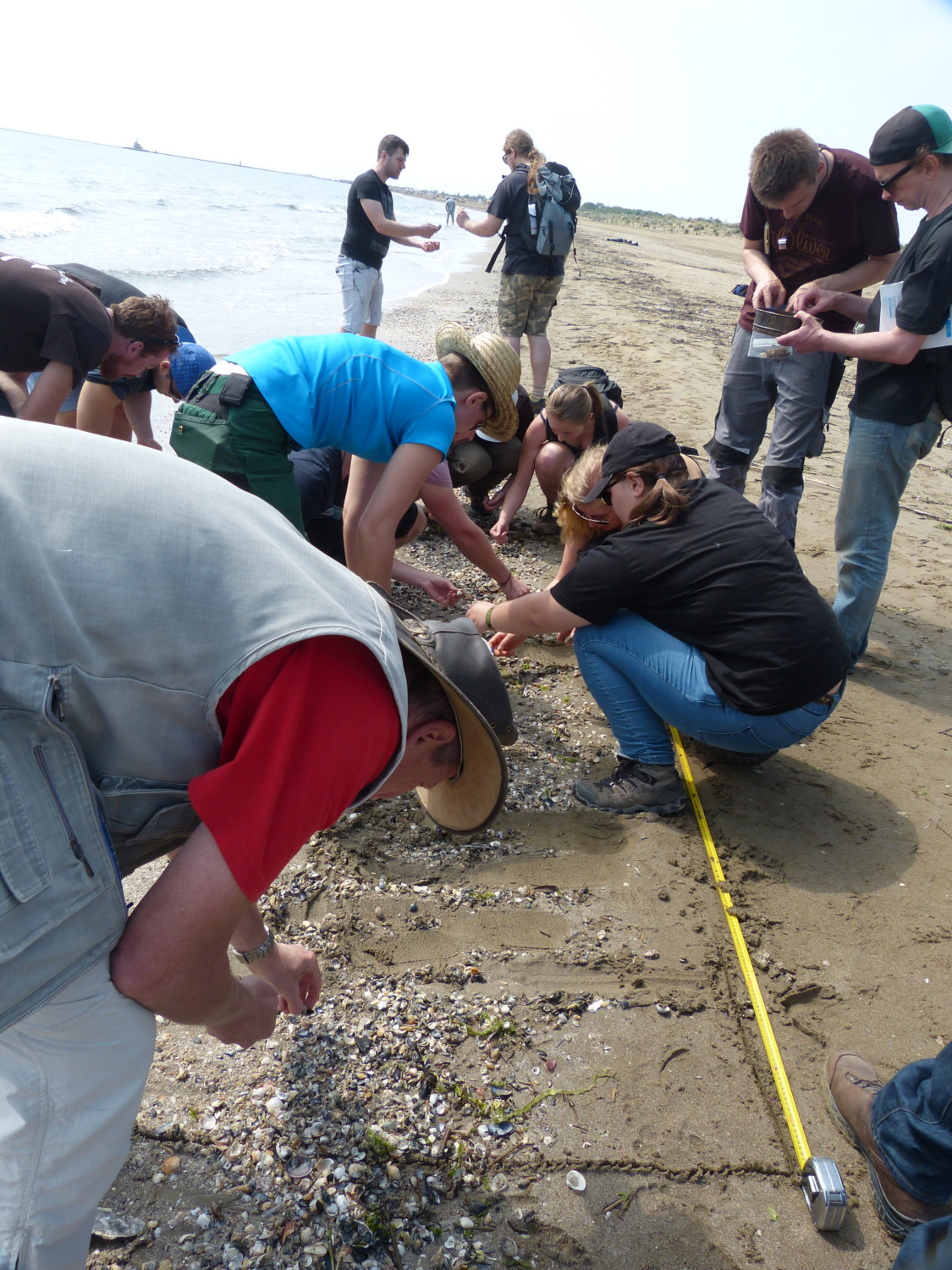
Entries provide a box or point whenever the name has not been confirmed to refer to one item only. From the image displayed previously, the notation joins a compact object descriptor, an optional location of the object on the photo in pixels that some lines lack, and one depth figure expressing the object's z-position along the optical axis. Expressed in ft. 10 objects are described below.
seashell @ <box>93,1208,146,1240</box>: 5.38
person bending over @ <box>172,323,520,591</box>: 10.18
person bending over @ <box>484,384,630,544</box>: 14.46
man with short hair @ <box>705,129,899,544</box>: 12.33
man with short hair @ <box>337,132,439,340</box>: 22.85
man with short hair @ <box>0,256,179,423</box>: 11.82
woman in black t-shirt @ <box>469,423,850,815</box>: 8.86
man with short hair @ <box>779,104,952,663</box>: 10.30
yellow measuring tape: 6.37
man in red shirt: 3.29
